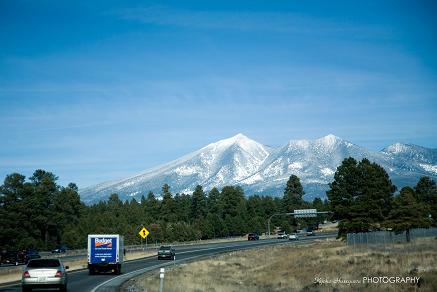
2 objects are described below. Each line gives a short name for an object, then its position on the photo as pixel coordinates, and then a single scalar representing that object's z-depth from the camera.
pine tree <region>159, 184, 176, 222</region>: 150.75
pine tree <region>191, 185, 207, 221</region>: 166.75
